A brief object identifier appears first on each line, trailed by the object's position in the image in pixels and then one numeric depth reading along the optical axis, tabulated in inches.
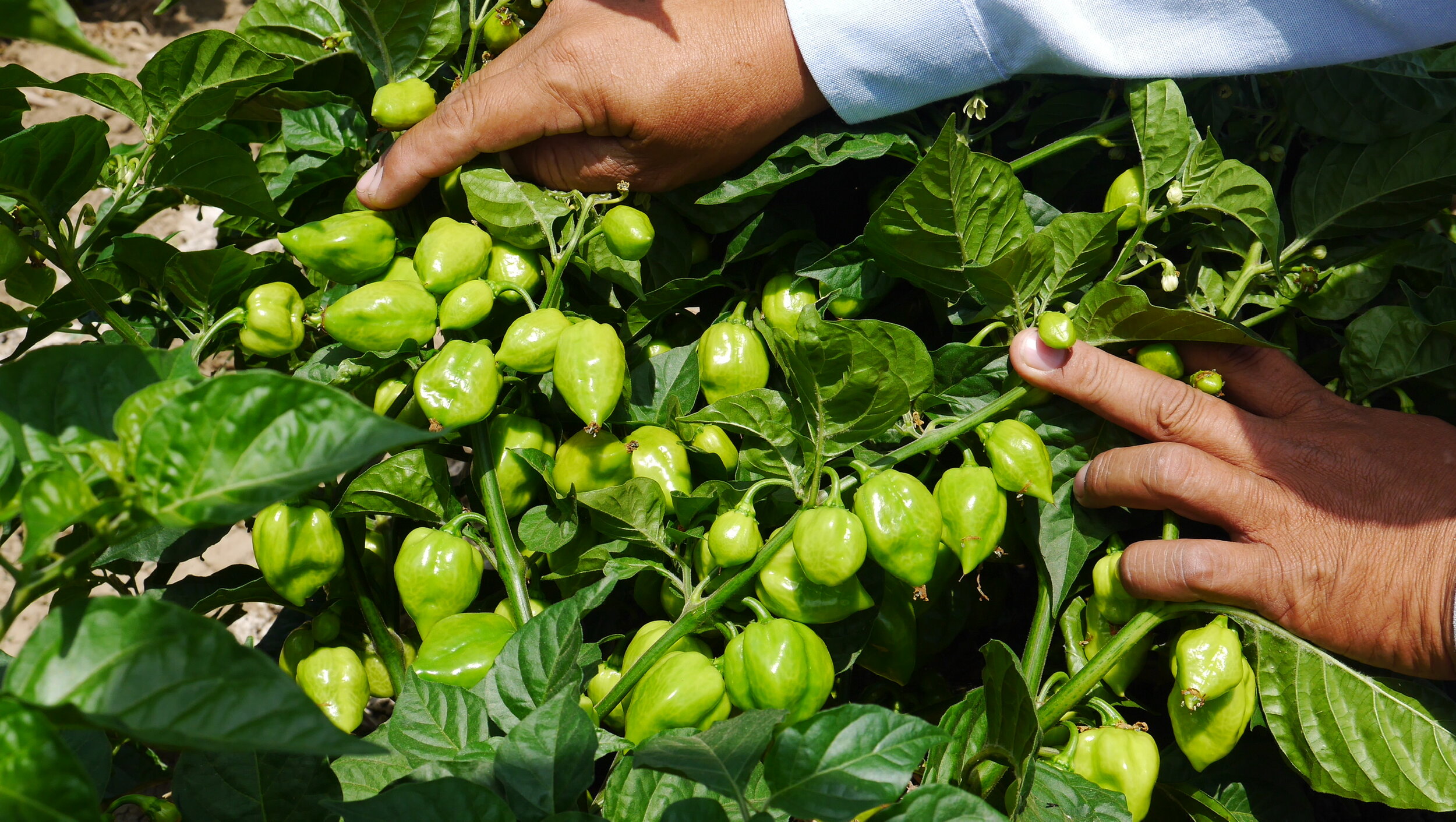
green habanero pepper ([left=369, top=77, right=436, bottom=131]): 41.3
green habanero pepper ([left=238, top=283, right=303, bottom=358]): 39.8
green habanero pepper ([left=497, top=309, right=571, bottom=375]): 38.8
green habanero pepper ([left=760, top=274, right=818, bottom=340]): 41.0
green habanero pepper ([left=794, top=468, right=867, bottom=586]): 37.4
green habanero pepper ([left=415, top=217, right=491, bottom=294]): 39.4
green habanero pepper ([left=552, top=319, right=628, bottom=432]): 38.4
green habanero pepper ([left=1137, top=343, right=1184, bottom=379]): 40.2
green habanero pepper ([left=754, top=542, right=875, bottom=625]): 38.3
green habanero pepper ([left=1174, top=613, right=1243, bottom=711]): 38.2
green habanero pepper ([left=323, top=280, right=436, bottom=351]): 38.7
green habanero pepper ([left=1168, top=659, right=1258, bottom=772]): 38.7
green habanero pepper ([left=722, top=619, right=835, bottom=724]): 37.5
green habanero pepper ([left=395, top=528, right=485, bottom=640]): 39.1
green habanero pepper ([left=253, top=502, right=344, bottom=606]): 38.8
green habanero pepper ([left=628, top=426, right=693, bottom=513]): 39.6
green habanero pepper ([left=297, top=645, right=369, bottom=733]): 39.5
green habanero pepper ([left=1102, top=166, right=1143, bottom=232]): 40.2
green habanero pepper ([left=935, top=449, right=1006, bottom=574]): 38.5
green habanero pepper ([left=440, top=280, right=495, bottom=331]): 39.1
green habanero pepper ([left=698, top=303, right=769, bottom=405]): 40.3
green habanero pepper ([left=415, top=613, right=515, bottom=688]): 38.4
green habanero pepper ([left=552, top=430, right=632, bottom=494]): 39.4
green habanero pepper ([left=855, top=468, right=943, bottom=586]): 37.7
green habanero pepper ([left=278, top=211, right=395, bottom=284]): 39.8
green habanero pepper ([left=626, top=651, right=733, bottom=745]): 37.5
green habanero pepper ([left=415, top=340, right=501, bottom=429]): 38.6
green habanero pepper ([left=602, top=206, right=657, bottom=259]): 39.8
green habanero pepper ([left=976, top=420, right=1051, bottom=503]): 38.7
